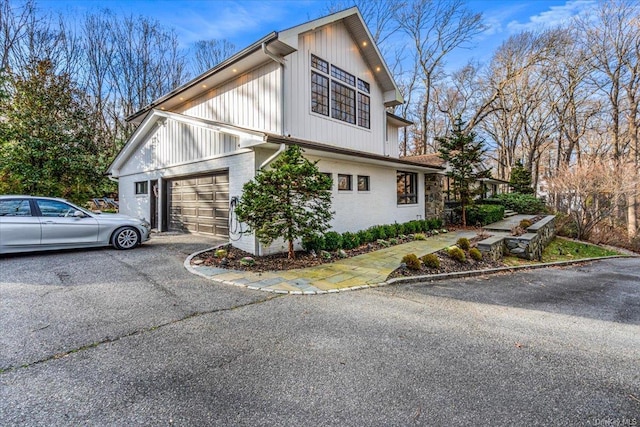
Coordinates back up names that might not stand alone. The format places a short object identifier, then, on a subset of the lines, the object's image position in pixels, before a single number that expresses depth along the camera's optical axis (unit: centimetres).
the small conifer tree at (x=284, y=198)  641
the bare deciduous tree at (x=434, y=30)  2184
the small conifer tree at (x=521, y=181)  2283
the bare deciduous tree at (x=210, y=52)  2553
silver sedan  653
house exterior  822
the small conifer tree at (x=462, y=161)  1297
